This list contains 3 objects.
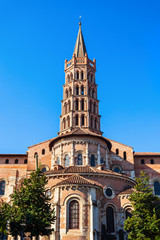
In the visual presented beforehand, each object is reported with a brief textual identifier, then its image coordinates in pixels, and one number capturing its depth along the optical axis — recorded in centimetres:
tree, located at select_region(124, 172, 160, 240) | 2614
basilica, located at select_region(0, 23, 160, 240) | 2945
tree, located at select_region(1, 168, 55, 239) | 2470
